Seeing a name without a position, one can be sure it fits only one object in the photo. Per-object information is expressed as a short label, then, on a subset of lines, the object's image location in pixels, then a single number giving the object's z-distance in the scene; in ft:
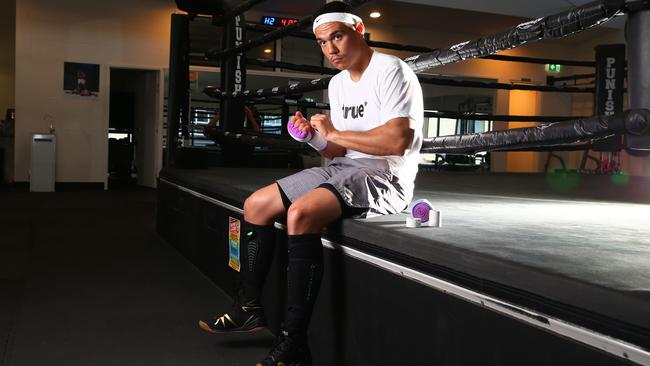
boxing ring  2.90
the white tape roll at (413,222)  4.72
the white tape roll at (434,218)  4.80
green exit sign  32.91
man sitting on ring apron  5.18
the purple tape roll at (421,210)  4.83
